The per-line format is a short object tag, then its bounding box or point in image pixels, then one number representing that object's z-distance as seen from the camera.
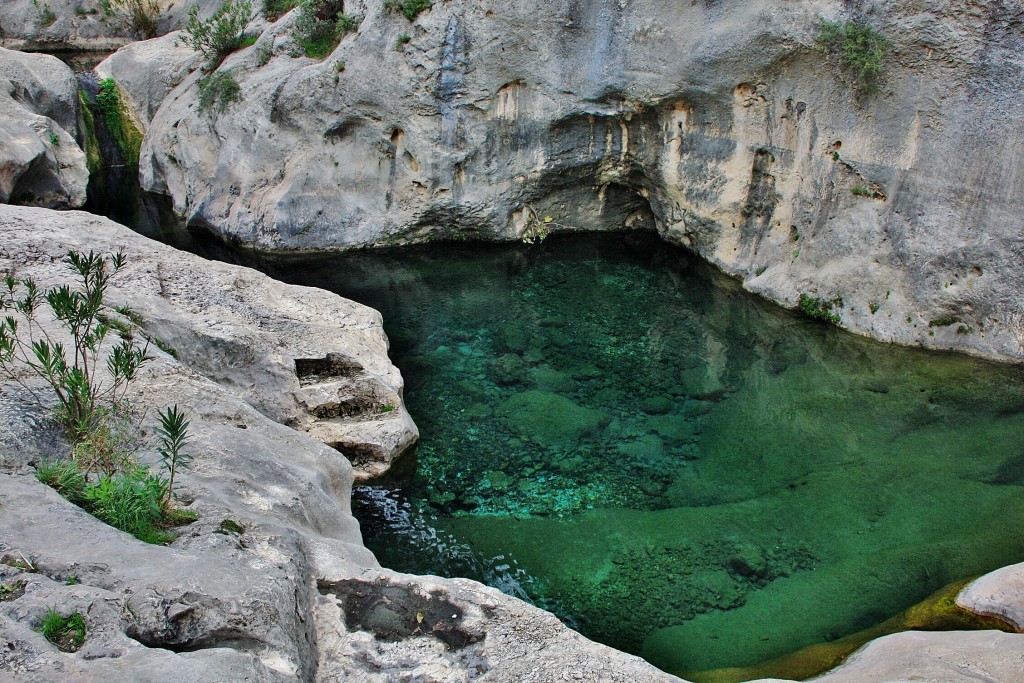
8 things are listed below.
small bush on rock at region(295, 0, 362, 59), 16.36
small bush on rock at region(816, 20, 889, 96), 11.27
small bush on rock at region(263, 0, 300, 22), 17.59
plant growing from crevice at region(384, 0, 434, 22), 14.91
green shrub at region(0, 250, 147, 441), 5.85
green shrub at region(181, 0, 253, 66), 18.03
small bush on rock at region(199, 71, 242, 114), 17.02
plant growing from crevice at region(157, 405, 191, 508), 5.25
